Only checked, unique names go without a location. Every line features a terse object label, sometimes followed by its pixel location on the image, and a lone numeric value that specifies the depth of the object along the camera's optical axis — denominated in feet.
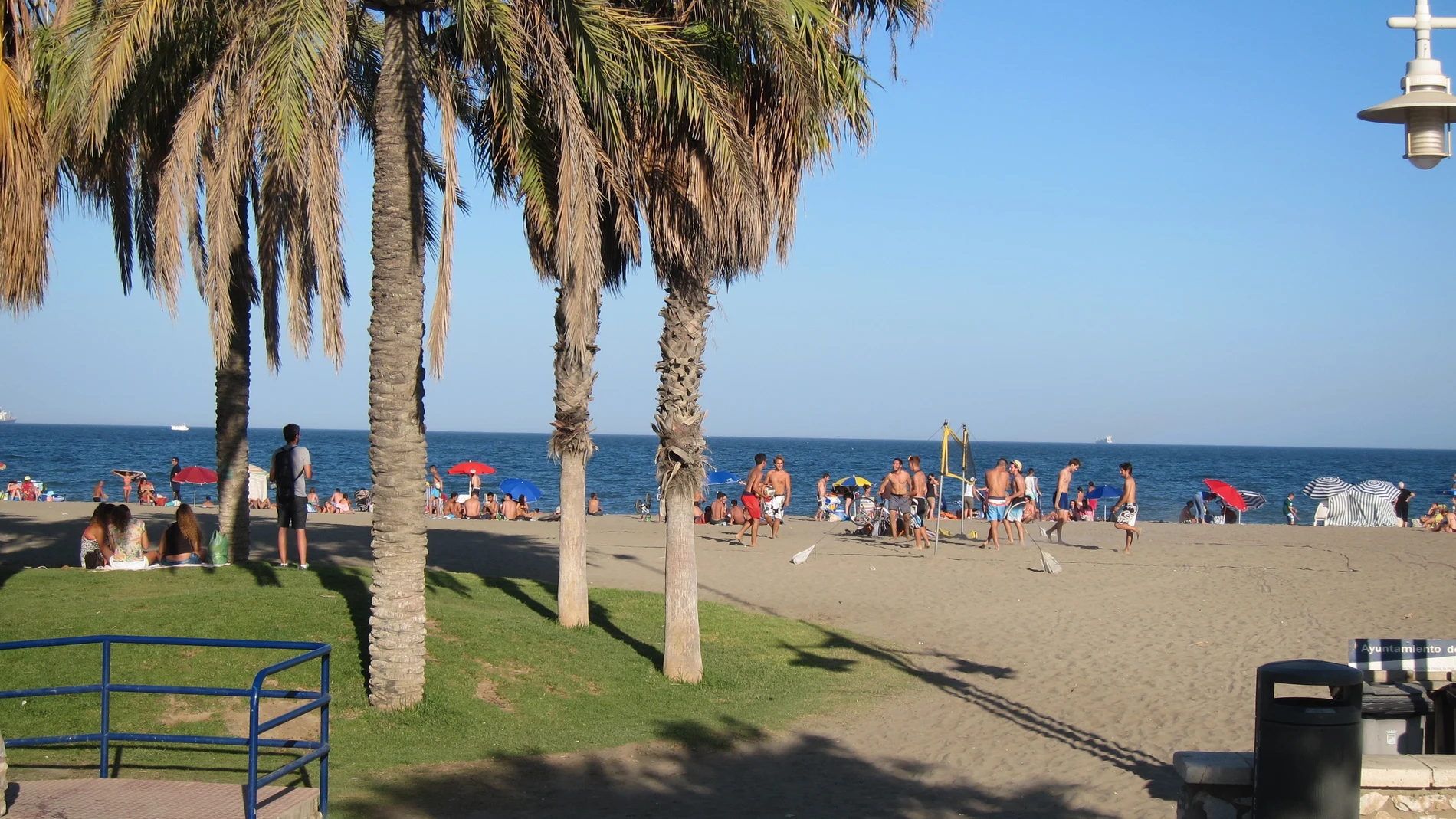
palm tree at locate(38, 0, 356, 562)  27.99
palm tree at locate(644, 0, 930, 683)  32.89
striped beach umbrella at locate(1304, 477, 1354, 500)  119.44
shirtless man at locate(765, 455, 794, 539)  78.59
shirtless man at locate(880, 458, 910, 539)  75.97
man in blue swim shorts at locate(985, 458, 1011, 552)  72.18
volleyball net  70.54
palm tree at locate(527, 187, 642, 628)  38.55
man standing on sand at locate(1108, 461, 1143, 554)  71.51
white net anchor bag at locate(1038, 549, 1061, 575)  58.44
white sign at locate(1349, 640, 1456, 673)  21.86
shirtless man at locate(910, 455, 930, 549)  75.97
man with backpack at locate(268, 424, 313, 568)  42.01
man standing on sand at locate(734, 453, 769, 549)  72.08
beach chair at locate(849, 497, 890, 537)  80.18
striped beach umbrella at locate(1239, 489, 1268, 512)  126.21
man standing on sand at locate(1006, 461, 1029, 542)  75.97
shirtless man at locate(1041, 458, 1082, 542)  75.82
